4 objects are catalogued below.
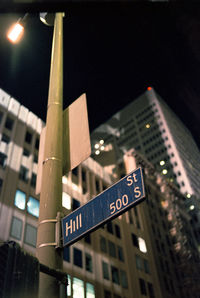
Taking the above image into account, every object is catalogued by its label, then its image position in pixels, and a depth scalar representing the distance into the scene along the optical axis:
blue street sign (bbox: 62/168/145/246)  3.95
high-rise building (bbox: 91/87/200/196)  129.12
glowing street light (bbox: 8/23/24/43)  6.81
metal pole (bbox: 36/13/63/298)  3.68
